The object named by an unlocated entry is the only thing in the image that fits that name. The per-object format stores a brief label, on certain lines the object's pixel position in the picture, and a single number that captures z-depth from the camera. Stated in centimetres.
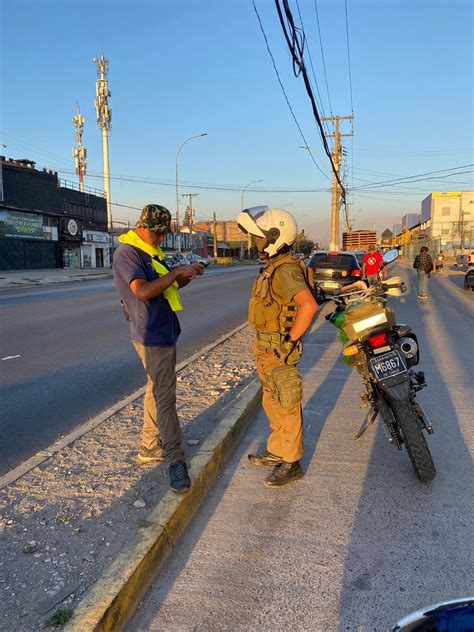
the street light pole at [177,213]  4926
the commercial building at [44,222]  3728
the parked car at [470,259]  1907
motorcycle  332
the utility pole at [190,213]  7867
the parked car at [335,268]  1327
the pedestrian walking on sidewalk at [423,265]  1498
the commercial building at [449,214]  7250
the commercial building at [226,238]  10212
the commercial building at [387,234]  15115
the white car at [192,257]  4306
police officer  318
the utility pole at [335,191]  3694
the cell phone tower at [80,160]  6829
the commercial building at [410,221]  11639
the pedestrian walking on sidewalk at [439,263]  3301
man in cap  317
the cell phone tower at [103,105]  6556
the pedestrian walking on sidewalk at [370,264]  1177
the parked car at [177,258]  3384
